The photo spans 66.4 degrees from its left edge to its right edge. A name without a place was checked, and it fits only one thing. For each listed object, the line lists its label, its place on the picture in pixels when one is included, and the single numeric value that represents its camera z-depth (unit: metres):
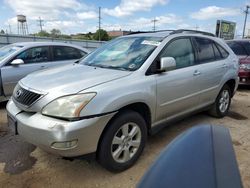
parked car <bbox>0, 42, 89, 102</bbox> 3.97
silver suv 1.88
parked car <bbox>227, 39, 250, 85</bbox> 5.93
